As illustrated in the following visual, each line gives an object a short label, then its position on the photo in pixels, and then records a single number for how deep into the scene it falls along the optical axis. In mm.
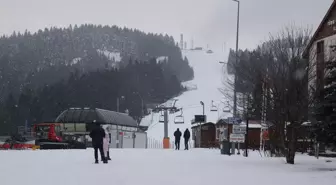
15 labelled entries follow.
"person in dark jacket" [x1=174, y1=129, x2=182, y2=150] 41469
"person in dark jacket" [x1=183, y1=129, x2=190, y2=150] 42312
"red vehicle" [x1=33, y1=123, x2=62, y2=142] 48819
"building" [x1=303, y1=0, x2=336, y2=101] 20938
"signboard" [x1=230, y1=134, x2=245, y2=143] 32000
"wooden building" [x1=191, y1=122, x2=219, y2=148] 59219
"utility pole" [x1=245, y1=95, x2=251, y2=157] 24744
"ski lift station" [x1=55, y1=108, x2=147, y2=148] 53969
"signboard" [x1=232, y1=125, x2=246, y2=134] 31984
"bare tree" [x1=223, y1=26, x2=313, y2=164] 22078
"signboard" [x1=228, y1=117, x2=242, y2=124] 31356
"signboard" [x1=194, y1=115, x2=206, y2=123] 51500
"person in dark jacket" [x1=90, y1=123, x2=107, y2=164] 21203
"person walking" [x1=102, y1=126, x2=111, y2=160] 21834
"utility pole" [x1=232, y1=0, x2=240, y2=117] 31422
